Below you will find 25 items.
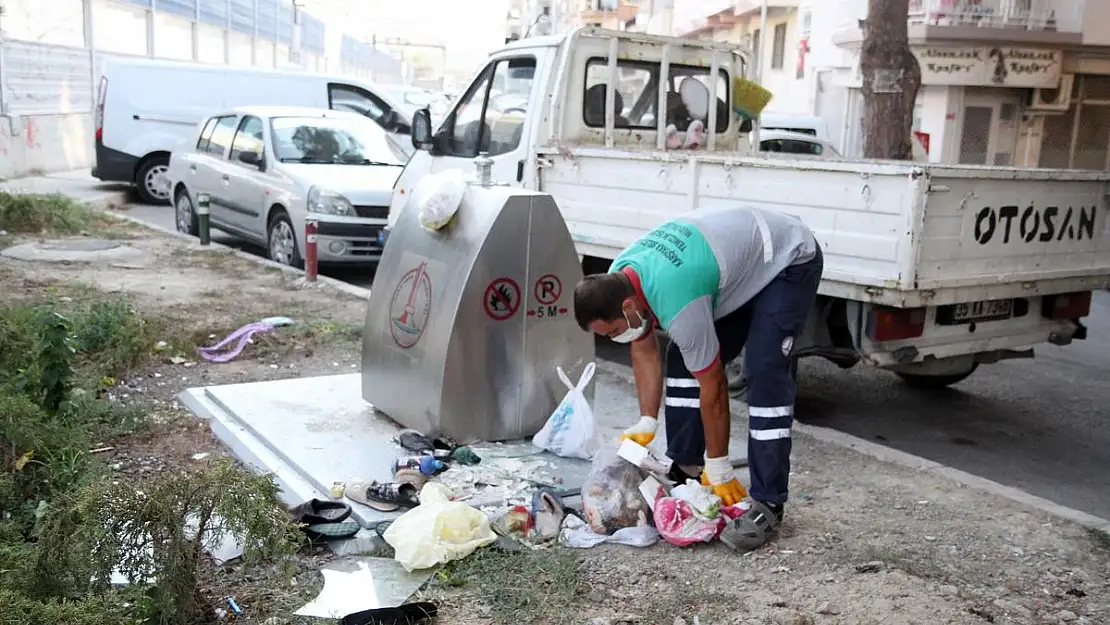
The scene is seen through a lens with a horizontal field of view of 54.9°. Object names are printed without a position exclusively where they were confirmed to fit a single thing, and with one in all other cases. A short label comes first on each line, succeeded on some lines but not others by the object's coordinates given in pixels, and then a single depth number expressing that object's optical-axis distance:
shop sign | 19.66
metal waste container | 4.84
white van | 15.78
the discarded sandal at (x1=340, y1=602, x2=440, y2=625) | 3.36
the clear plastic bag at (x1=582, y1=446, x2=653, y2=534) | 4.11
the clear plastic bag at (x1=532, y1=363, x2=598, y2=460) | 4.84
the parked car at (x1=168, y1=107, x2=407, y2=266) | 10.27
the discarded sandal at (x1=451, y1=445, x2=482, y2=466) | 4.73
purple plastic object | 6.89
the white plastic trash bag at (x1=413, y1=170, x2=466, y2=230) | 4.95
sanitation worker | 3.89
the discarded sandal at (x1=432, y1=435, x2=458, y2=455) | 4.83
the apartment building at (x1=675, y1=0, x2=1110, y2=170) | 19.45
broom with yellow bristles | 8.61
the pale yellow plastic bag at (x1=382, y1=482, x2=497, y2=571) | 3.81
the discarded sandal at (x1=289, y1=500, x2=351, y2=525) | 4.09
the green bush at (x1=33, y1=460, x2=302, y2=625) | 3.21
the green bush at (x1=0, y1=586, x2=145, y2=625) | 2.88
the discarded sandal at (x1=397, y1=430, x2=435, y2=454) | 4.84
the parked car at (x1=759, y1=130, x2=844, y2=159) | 13.39
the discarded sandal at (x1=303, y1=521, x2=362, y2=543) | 4.00
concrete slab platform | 4.53
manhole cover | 10.95
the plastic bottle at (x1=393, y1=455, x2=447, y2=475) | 4.55
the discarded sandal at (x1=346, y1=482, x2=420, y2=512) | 4.25
